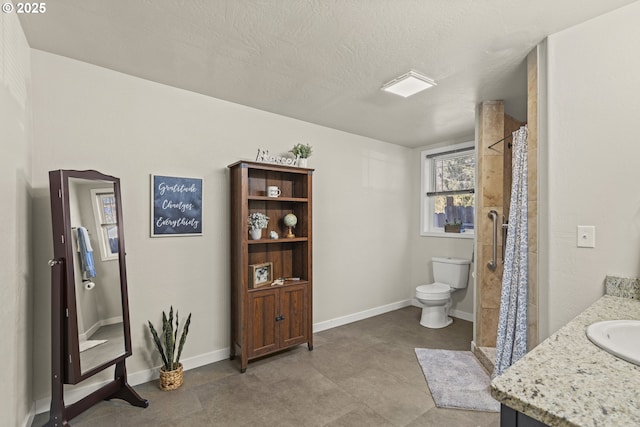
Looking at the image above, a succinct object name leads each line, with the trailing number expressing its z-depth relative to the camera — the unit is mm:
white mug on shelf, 3072
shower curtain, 2256
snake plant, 2422
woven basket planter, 2418
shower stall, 2912
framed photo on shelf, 2895
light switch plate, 1776
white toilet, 3779
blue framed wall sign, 2590
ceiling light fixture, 2377
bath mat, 2238
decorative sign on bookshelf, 3004
